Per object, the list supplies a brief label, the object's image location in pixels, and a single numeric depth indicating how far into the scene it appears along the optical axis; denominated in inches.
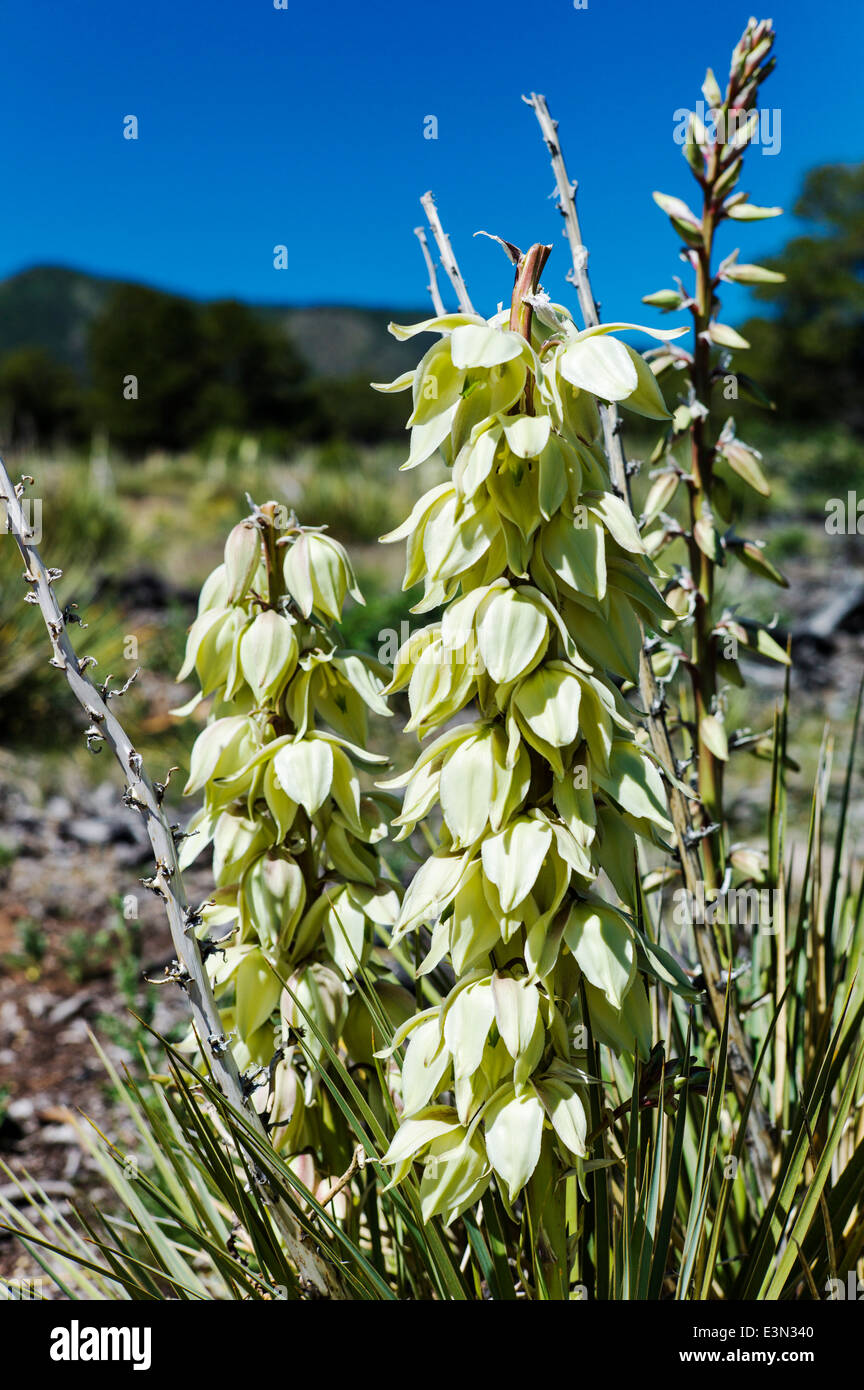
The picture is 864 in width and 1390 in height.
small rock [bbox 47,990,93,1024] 79.7
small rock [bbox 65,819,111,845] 111.5
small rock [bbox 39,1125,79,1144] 65.6
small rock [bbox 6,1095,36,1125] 67.1
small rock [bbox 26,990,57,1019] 80.5
